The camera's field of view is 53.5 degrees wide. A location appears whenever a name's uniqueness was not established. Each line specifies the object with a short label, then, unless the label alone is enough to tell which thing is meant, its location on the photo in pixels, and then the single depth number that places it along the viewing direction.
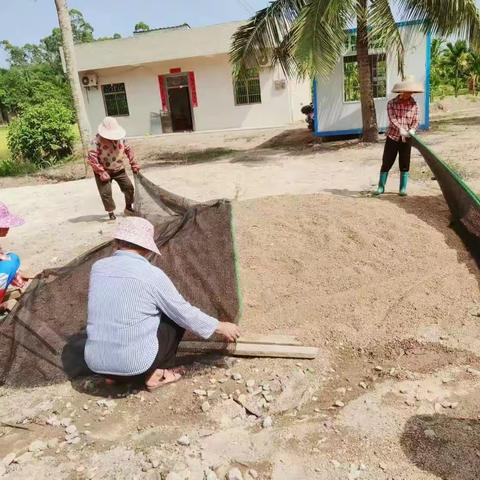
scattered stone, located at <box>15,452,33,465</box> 2.34
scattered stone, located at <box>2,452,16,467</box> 2.33
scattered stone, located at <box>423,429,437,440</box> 2.25
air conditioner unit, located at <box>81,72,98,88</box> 18.69
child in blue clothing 3.84
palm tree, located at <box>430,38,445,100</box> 21.95
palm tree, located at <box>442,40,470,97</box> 22.47
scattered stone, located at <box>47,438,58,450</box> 2.45
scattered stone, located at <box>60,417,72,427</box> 2.61
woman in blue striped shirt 2.50
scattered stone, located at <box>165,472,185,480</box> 2.15
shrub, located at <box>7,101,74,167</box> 13.77
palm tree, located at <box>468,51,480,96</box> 22.02
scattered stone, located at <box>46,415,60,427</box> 2.62
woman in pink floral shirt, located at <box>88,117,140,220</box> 5.75
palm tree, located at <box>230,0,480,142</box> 8.54
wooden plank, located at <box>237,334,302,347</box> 3.15
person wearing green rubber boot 5.50
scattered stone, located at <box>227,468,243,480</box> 2.11
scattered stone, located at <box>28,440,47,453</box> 2.42
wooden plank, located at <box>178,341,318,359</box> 3.03
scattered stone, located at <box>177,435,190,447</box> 2.36
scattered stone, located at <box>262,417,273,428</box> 2.46
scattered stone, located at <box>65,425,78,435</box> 2.53
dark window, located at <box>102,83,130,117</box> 19.12
